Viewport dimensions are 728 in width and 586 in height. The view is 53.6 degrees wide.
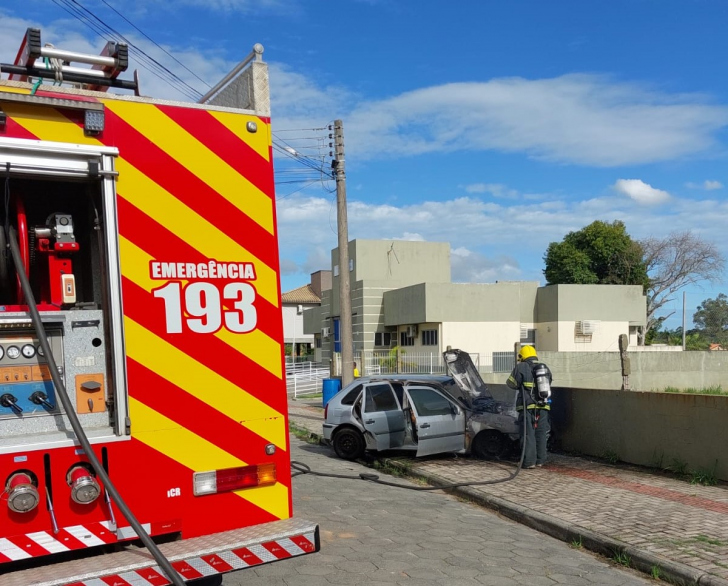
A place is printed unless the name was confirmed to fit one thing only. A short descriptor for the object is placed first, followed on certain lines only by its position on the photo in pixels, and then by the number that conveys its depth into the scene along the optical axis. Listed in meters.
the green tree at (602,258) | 54.25
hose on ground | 9.95
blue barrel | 20.32
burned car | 11.96
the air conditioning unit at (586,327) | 40.47
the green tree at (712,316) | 95.32
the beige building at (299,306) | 74.75
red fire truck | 3.45
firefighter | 11.00
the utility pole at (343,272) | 18.23
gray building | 37.66
